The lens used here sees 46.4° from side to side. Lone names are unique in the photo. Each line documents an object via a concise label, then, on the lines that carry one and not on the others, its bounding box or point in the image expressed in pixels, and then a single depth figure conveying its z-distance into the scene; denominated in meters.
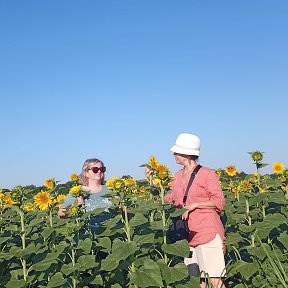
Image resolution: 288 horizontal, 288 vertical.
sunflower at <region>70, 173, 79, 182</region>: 3.68
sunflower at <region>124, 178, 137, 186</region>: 3.56
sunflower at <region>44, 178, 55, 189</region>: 3.31
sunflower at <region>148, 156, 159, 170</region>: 2.60
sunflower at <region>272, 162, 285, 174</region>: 4.10
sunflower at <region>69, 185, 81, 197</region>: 2.99
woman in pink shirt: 2.71
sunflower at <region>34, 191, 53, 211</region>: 3.04
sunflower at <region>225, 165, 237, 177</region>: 4.37
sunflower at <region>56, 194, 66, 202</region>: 3.30
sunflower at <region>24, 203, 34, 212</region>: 4.09
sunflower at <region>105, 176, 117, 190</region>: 2.76
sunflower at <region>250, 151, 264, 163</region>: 3.21
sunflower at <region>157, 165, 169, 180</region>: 2.55
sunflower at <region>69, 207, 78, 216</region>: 2.77
